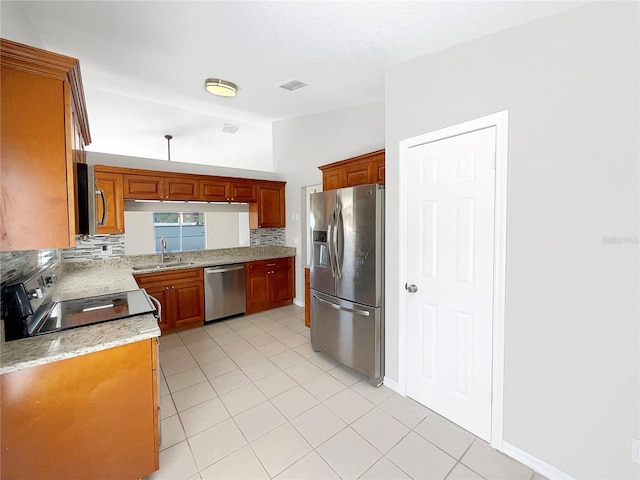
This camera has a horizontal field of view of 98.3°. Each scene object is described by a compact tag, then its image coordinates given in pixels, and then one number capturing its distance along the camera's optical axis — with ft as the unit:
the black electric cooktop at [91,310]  4.94
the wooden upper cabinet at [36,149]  3.69
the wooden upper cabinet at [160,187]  11.37
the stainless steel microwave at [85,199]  4.88
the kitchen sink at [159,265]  11.47
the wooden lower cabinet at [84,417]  3.89
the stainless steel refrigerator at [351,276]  7.82
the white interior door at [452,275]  5.89
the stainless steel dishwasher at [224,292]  12.55
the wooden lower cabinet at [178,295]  11.17
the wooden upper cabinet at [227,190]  13.30
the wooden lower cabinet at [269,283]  13.92
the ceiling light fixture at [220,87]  9.12
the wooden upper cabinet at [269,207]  15.01
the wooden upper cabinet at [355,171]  8.58
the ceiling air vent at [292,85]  9.39
